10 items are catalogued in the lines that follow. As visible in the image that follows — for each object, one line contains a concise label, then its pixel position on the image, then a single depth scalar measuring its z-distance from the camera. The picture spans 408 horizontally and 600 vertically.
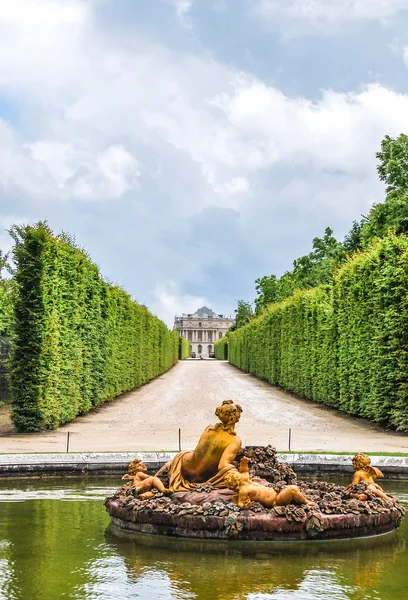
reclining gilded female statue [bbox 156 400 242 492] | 8.45
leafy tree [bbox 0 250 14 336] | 29.31
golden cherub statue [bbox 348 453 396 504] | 8.47
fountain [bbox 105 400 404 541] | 7.56
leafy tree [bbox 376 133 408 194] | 40.26
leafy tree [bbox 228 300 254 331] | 114.35
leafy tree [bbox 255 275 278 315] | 79.44
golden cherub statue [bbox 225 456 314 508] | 7.72
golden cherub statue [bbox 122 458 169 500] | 8.42
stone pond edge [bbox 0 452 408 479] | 11.44
